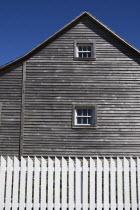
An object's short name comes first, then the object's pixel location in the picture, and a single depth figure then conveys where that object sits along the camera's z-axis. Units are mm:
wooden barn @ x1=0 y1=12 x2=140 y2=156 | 14469
